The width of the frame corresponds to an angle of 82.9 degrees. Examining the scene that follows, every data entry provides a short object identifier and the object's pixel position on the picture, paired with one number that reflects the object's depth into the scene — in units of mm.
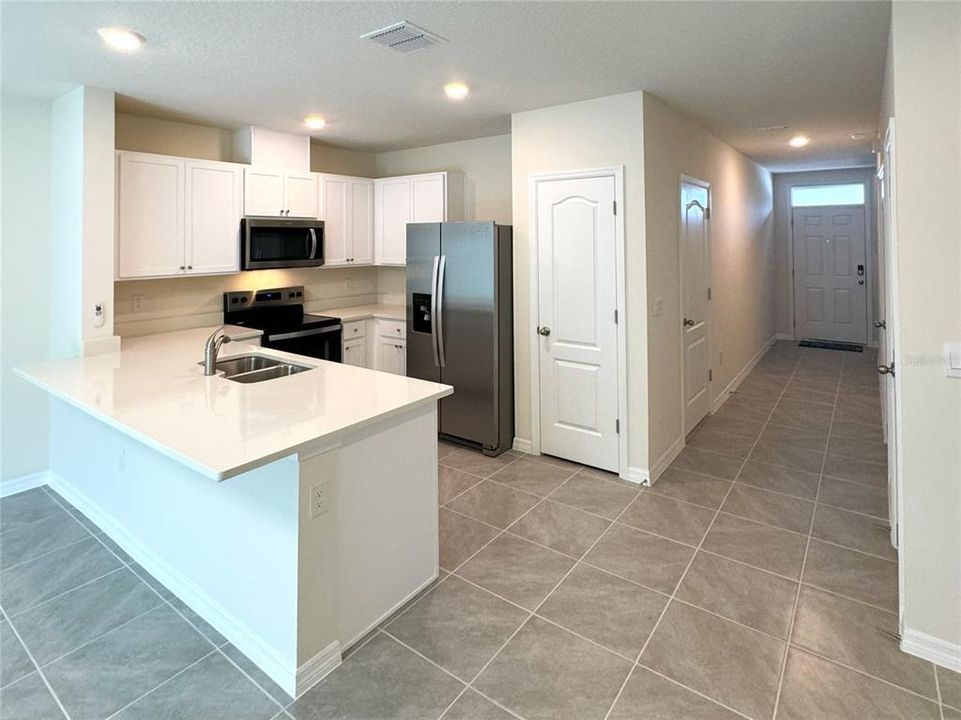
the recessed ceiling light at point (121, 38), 2383
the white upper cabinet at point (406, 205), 4809
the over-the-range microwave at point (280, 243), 4203
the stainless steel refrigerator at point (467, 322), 3998
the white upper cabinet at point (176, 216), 3549
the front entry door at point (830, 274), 7715
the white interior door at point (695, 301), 4184
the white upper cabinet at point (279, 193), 4248
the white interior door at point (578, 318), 3602
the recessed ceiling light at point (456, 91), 3234
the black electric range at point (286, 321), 4332
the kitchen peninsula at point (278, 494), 1868
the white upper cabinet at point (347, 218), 4875
